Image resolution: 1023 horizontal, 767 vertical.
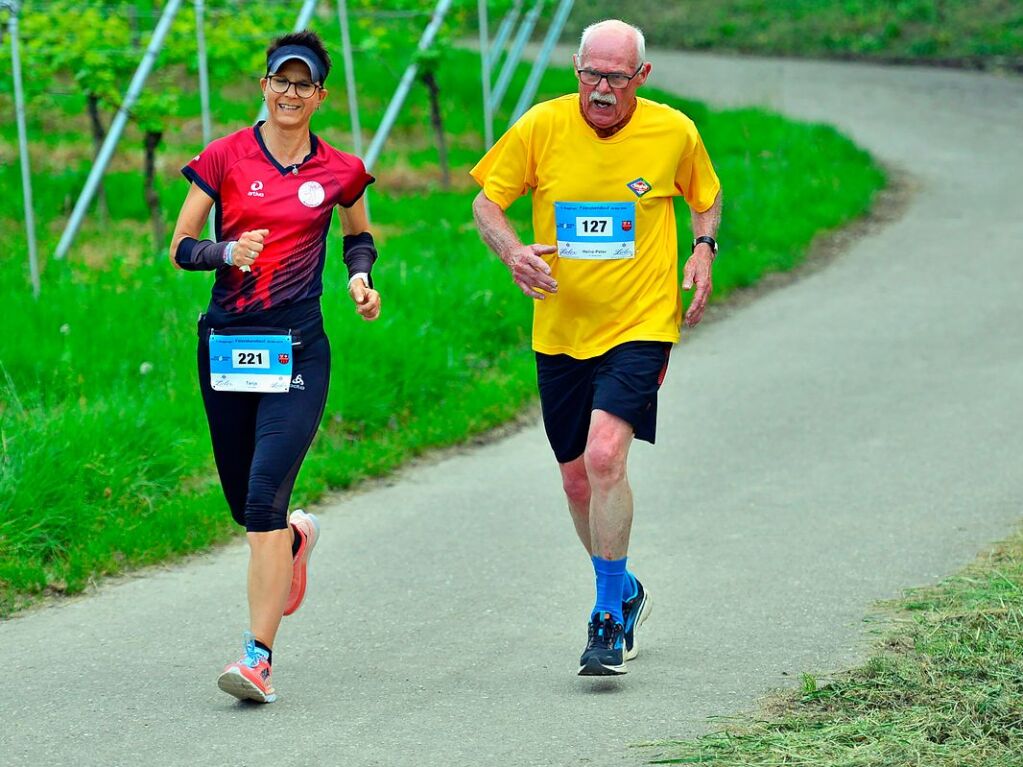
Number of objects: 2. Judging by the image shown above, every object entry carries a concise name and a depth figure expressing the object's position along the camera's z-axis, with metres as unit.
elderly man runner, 11.77
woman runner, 11.39
